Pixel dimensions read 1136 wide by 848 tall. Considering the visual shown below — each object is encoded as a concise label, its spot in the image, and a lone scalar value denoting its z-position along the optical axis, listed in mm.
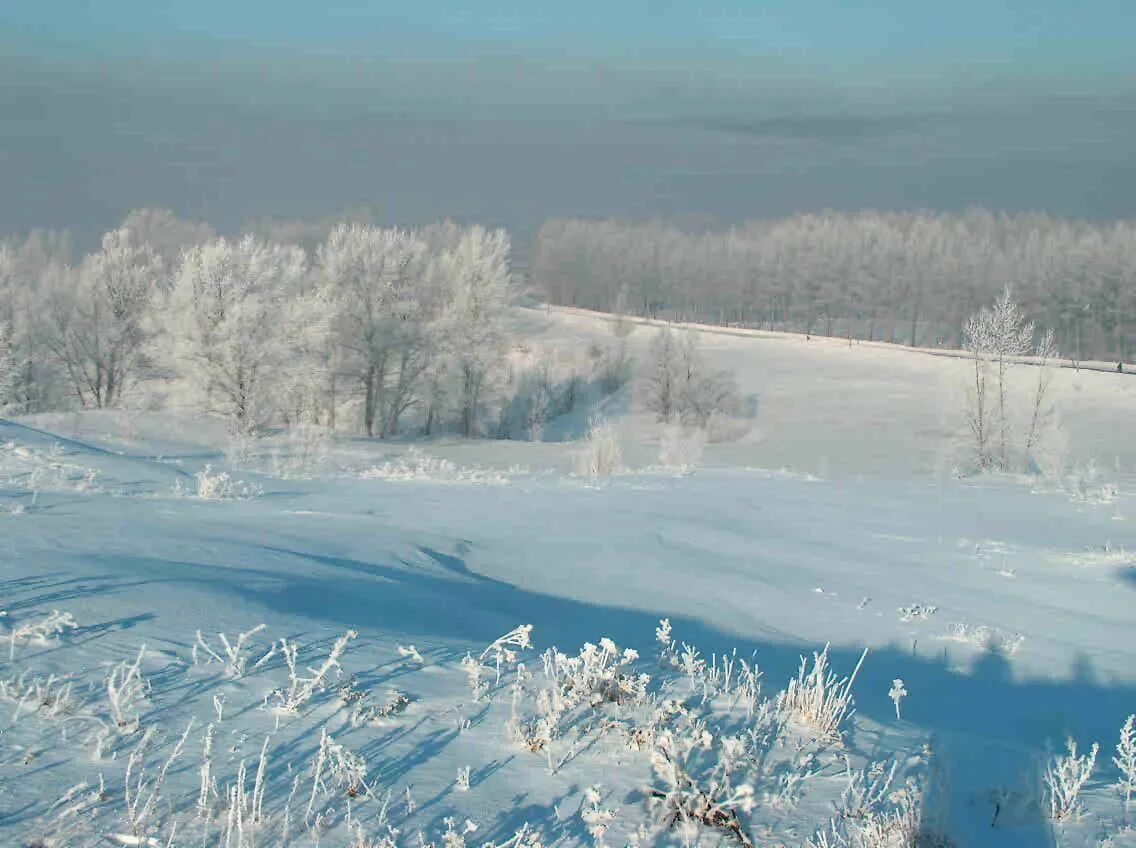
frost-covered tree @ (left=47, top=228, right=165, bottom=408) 47719
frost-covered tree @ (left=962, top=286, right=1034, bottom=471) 29938
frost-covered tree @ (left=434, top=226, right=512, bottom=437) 43906
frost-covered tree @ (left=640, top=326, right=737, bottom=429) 51031
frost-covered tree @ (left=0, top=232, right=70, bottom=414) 45950
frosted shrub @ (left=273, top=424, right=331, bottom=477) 16453
